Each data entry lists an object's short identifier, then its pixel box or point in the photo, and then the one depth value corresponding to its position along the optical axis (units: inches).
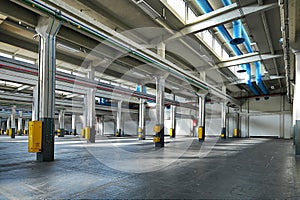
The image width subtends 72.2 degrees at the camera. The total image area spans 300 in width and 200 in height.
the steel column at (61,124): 1015.7
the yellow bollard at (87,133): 579.1
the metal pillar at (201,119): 708.0
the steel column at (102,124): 1503.2
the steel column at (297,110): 365.1
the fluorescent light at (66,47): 414.0
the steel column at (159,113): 495.7
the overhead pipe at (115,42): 261.4
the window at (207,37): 473.1
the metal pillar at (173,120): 991.3
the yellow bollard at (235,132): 1090.6
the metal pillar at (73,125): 1174.7
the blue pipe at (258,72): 614.5
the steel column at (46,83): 278.2
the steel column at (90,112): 581.9
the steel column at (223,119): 935.2
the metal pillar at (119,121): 1045.8
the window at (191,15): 392.5
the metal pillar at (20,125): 1168.8
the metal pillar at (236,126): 1091.3
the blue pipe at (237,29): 351.9
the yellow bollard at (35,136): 269.2
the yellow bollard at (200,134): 706.4
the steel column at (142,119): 814.6
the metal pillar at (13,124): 895.5
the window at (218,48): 534.6
